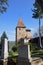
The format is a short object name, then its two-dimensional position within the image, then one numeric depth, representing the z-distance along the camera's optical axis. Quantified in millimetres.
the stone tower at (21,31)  21390
